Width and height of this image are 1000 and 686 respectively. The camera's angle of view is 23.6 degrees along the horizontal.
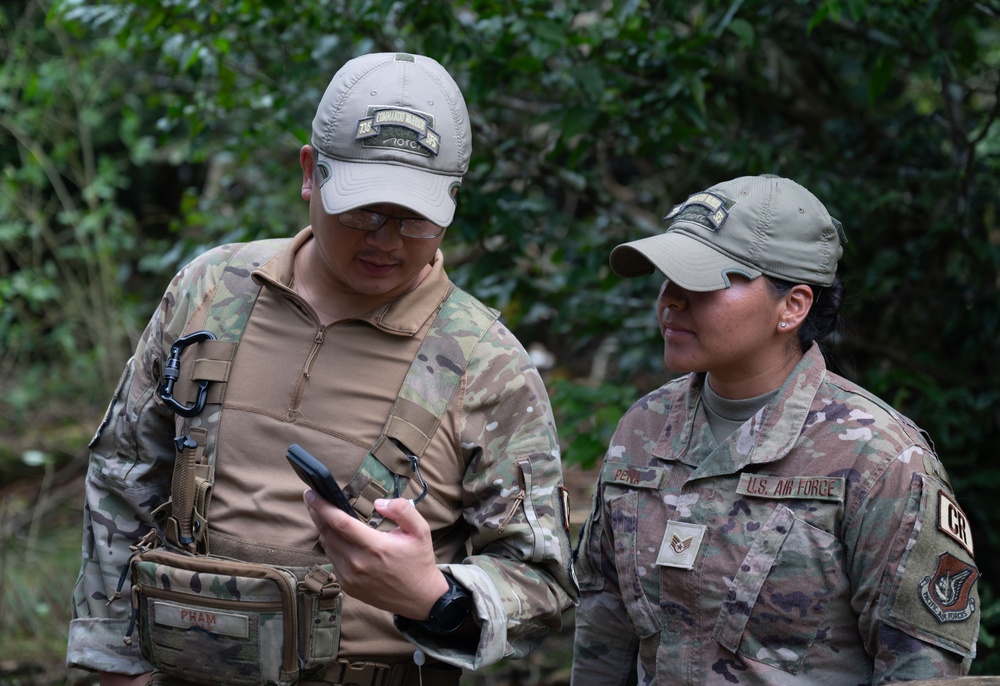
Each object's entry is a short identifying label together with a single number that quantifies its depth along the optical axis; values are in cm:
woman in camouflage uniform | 258
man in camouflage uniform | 264
